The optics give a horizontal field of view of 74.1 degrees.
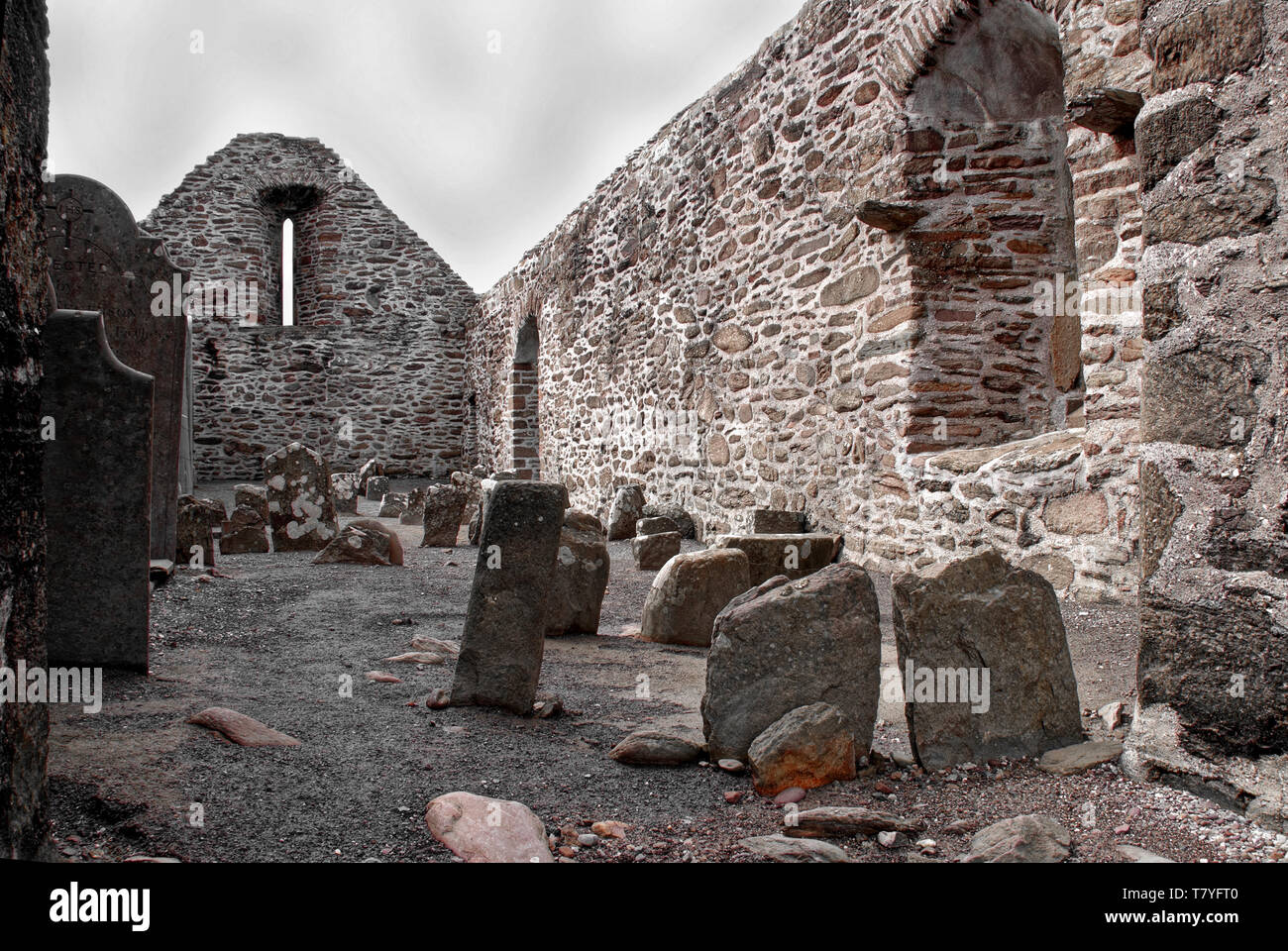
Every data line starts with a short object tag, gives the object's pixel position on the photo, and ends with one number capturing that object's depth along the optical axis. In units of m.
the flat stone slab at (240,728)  2.39
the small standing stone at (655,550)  6.78
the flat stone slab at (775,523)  6.33
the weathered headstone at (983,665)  2.30
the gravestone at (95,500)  2.97
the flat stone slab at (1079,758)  2.17
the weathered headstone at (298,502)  6.89
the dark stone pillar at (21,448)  1.38
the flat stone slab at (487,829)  1.78
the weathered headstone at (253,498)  7.25
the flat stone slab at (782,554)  5.09
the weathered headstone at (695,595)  4.16
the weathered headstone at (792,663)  2.43
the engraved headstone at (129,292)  5.02
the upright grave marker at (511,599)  2.92
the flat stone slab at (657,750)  2.43
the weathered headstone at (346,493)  10.59
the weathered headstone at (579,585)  4.33
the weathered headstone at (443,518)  7.95
